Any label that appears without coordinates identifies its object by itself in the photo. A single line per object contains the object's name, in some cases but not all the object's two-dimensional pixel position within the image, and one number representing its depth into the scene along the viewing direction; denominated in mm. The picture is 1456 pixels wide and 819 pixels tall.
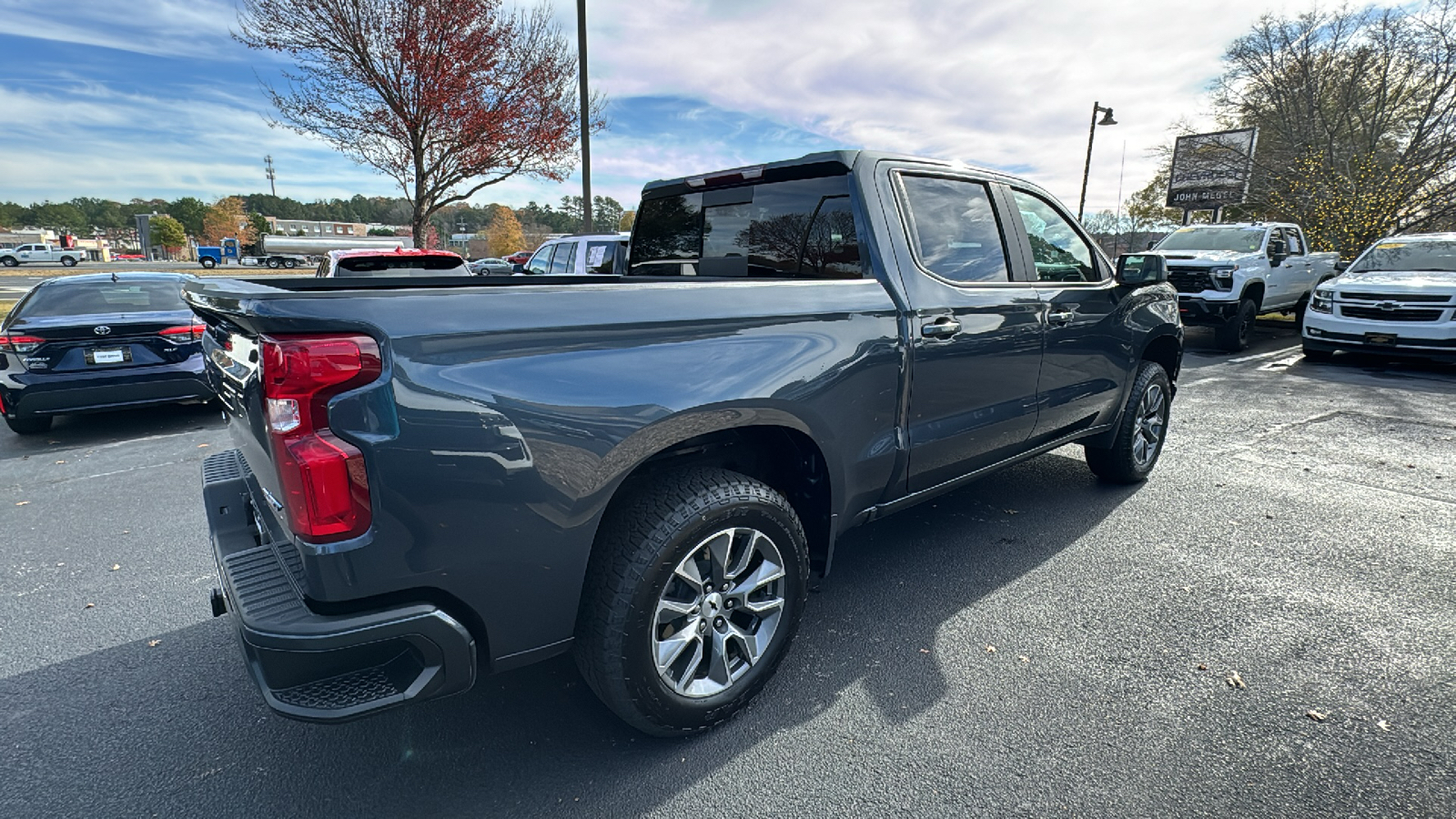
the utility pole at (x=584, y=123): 13914
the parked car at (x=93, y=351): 5699
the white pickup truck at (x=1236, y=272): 11062
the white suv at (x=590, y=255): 11203
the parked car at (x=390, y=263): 7906
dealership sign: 21391
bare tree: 17062
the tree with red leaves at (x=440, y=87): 13742
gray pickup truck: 1646
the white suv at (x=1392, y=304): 8906
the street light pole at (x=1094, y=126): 25453
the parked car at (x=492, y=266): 27522
